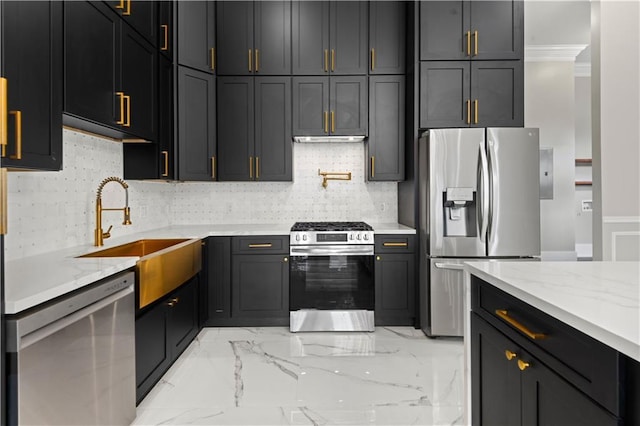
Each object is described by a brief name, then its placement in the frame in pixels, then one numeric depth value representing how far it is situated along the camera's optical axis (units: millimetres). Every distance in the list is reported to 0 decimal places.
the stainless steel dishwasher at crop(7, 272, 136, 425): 1319
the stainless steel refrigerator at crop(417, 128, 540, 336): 3379
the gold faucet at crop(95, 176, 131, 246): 2686
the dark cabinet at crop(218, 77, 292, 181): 3990
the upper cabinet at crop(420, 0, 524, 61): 3662
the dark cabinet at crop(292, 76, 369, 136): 3967
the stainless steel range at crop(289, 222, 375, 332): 3639
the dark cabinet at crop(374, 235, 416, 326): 3701
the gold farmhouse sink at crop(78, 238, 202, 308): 2267
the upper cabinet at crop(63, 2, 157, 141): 2102
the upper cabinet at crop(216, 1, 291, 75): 3955
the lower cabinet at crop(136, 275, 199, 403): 2322
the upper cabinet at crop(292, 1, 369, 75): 3943
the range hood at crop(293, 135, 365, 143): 4034
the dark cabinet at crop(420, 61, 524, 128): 3691
